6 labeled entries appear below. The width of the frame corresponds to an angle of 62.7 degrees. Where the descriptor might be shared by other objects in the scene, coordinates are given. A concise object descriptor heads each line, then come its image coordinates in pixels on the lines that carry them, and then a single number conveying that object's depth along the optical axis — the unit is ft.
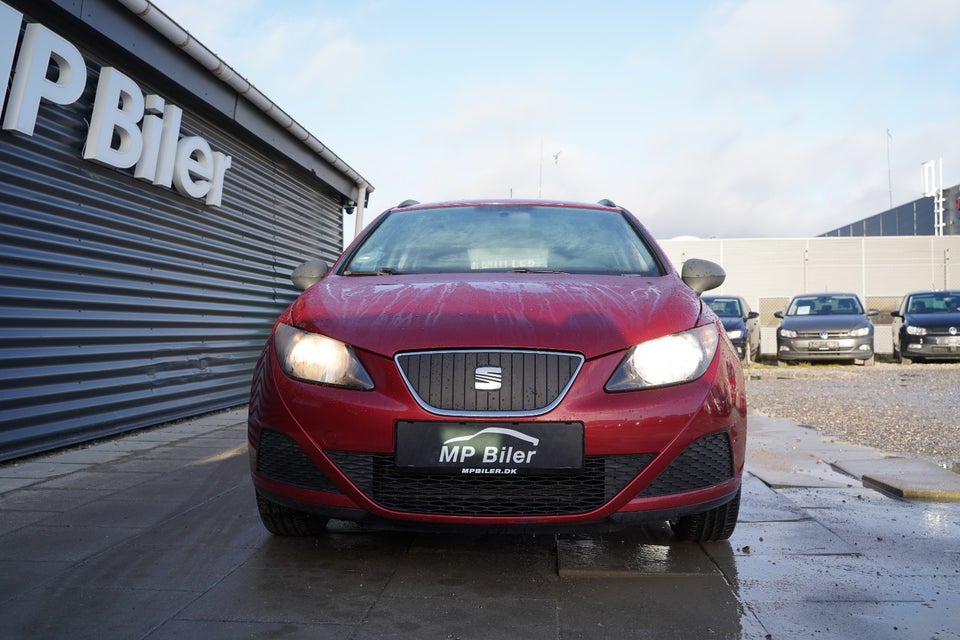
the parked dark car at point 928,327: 48.73
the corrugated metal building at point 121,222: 16.07
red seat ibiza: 7.94
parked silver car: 47.83
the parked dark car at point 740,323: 48.49
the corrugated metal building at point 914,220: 127.34
